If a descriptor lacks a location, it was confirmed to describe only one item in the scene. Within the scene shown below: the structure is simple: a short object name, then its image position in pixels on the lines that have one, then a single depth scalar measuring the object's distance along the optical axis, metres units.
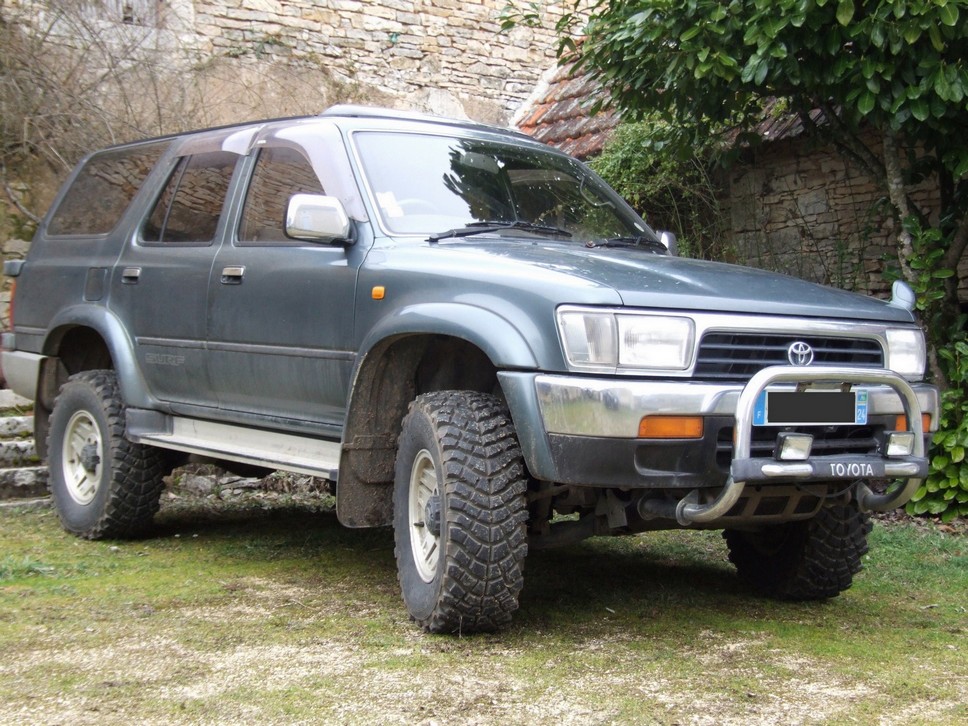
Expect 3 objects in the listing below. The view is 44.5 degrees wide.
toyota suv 3.79
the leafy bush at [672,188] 9.37
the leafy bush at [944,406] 6.66
